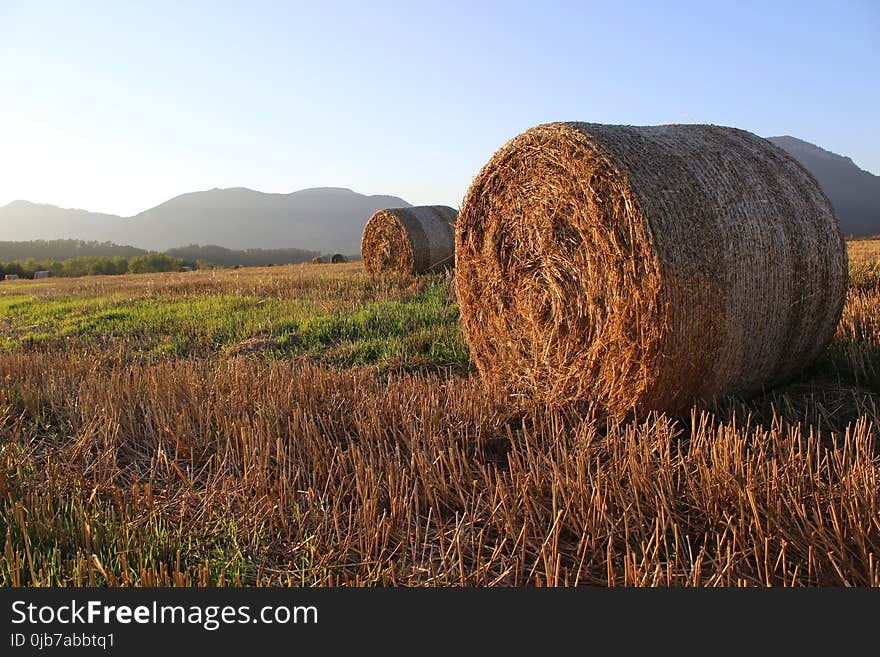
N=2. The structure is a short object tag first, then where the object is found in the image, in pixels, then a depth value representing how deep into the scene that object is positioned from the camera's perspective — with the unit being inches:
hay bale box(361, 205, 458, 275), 566.9
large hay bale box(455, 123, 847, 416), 156.2
